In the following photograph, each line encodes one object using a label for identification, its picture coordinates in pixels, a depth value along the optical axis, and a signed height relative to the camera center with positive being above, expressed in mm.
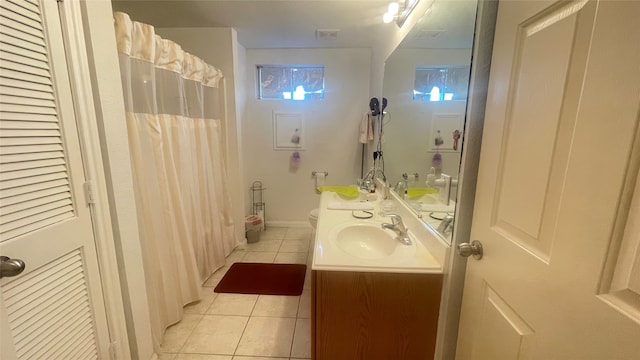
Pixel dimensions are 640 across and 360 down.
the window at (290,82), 3100 +676
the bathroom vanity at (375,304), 1072 -711
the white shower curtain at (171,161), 1413 -174
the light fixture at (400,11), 1595 +864
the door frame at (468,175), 858 -131
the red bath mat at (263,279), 2111 -1271
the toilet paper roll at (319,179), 3238 -532
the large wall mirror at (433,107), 1087 +175
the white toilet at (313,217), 2362 -760
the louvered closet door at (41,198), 781 -225
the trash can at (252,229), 2977 -1084
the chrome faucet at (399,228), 1346 -497
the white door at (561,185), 443 -98
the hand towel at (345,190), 2281 -488
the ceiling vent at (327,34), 2441 +1030
